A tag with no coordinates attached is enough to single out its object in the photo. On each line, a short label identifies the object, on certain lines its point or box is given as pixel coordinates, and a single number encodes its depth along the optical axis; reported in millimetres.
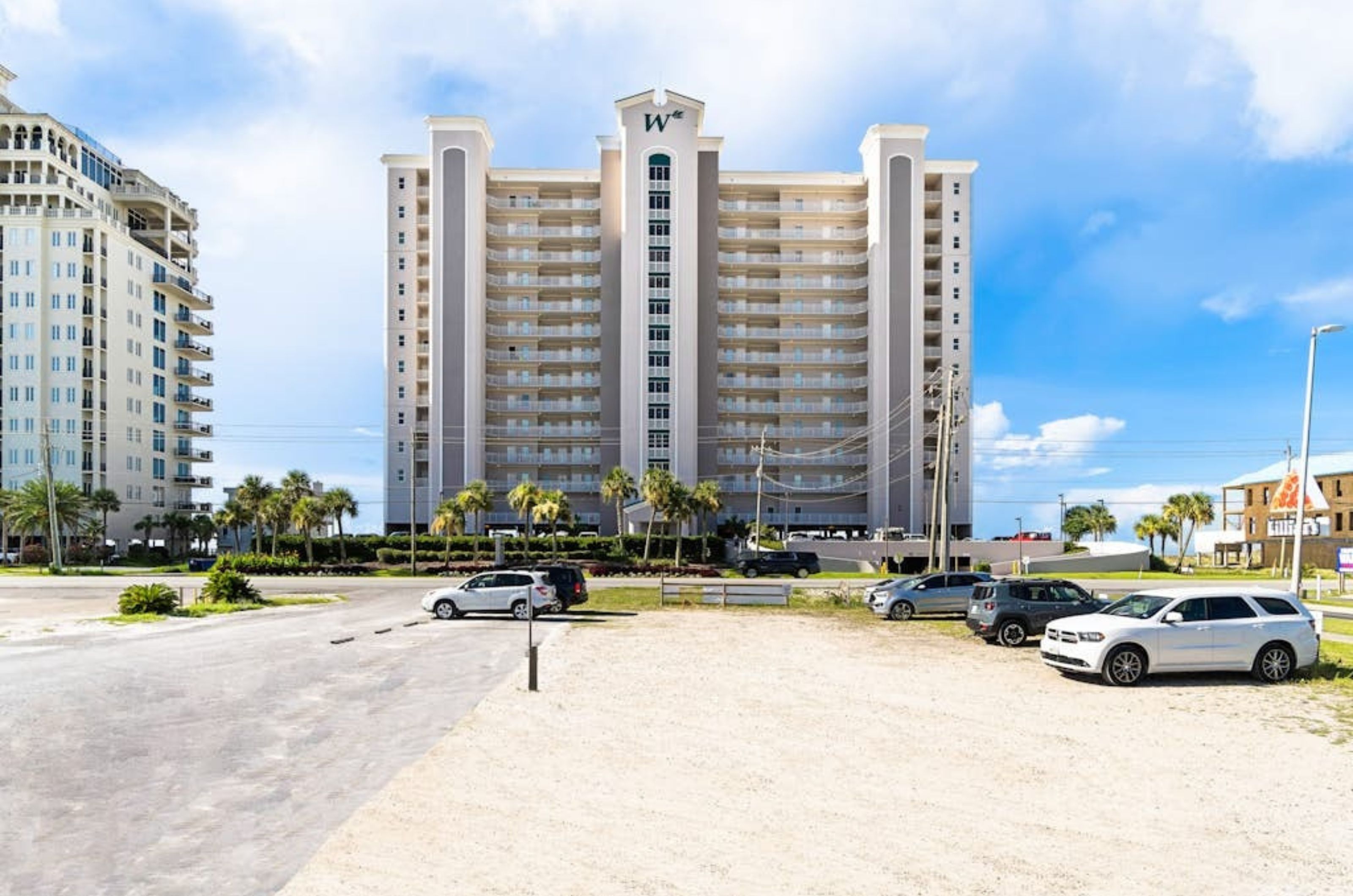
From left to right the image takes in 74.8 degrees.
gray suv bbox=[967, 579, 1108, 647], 21672
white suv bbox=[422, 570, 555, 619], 27312
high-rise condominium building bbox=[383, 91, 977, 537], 78875
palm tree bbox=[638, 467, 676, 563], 59281
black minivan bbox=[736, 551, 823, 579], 53250
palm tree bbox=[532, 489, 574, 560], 58125
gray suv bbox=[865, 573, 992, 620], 28984
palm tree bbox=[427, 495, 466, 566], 60312
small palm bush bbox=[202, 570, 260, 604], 33469
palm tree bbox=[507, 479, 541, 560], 62844
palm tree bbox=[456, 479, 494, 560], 62688
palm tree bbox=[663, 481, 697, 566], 59781
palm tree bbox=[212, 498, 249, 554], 70625
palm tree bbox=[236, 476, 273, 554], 65625
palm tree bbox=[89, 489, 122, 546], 75438
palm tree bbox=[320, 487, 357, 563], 61156
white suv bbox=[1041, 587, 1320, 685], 15453
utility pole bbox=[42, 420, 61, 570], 59438
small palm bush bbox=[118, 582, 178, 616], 28828
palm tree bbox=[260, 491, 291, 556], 62375
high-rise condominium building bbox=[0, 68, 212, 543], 78688
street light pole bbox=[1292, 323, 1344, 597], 26156
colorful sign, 45719
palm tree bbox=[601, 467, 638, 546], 65375
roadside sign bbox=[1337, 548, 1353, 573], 39562
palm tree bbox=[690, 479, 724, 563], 61156
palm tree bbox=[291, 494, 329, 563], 58719
